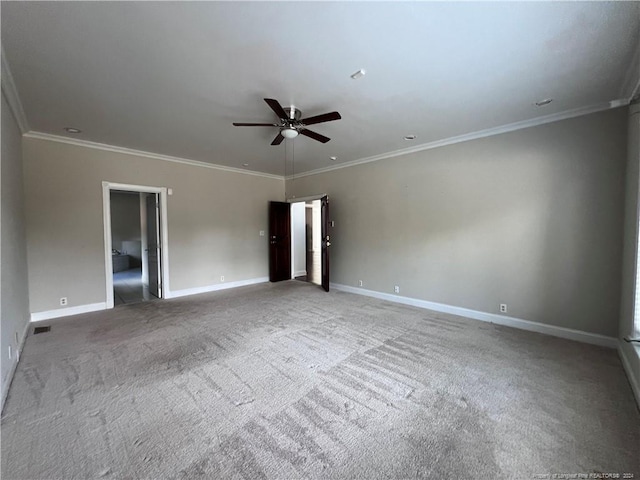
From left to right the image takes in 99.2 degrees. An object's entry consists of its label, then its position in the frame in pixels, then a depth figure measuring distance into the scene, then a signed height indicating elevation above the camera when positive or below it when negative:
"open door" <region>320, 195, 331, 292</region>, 5.61 -0.19
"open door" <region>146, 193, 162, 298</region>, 5.25 -0.28
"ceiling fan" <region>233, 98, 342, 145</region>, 2.70 +1.15
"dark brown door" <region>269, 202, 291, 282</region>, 6.74 -0.28
